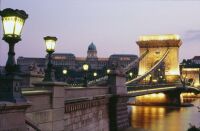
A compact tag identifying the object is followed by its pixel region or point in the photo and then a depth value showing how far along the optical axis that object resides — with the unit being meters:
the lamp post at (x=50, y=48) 18.45
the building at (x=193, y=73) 186.50
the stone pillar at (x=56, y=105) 17.72
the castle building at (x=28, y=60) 182.90
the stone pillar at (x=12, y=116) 9.93
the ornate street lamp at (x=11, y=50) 10.37
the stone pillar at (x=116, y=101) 30.76
